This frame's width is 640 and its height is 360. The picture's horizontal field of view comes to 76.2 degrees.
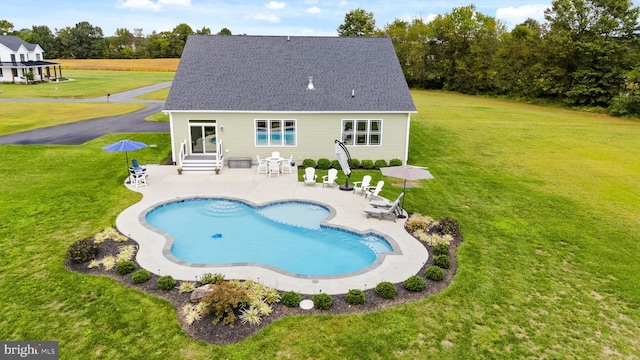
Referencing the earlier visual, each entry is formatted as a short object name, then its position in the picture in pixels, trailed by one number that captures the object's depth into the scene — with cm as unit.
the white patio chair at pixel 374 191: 1772
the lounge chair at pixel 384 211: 1553
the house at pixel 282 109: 2200
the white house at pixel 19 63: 6494
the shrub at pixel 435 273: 1155
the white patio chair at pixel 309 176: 1947
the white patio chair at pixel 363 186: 1836
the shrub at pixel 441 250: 1304
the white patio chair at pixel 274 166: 2095
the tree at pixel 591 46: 4612
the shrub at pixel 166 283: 1072
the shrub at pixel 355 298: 1034
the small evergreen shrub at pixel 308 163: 2236
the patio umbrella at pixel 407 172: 1523
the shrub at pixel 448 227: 1458
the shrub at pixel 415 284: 1098
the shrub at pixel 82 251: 1199
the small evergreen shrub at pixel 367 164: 2275
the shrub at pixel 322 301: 1007
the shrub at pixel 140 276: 1100
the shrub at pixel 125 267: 1144
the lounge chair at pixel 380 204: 1614
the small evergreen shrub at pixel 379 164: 2273
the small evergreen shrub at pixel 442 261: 1223
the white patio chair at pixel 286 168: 2164
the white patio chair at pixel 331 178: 1954
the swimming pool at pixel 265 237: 1289
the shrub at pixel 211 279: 1098
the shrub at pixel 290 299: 1013
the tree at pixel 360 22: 9056
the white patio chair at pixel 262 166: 2120
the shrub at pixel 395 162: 2306
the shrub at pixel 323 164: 2231
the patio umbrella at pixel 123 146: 1823
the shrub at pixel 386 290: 1064
